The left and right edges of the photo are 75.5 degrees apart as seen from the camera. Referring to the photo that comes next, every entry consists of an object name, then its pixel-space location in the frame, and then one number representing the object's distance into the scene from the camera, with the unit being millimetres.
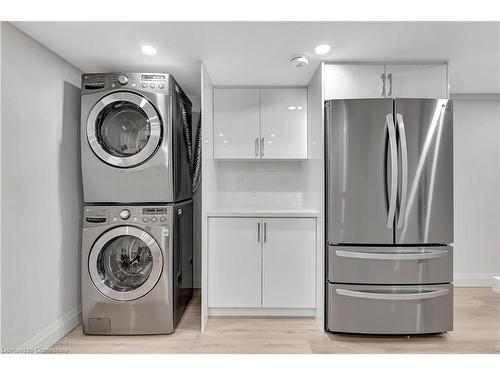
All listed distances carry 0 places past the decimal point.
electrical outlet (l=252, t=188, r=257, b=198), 3586
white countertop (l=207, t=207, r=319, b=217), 2814
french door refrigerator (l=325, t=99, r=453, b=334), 2408
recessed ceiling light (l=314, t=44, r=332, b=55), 2299
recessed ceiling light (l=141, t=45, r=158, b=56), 2318
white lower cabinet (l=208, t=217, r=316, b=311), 2844
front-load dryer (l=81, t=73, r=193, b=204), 2492
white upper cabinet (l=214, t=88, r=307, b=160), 3283
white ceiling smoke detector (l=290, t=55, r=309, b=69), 2471
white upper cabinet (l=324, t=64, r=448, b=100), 2570
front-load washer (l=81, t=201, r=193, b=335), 2494
